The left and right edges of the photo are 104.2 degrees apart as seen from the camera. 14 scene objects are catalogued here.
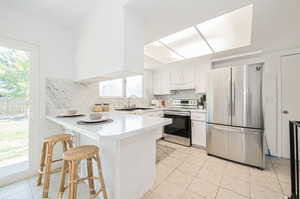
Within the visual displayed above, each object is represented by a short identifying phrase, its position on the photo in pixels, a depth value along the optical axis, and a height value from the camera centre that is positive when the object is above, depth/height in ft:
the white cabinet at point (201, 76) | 10.03 +2.03
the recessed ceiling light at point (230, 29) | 4.70 +3.40
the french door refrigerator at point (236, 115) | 6.52 -0.94
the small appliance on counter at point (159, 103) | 12.35 -0.38
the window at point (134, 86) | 11.20 +1.31
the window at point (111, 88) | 9.07 +0.93
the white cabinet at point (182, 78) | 10.77 +2.10
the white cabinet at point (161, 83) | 12.42 +1.87
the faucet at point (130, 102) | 10.69 -0.24
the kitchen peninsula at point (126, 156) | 3.36 -1.90
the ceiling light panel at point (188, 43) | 6.09 +3.42
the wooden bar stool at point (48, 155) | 4.38 -2.24
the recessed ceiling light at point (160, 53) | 7.63 +3.47
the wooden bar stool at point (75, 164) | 3.19 -1.90
